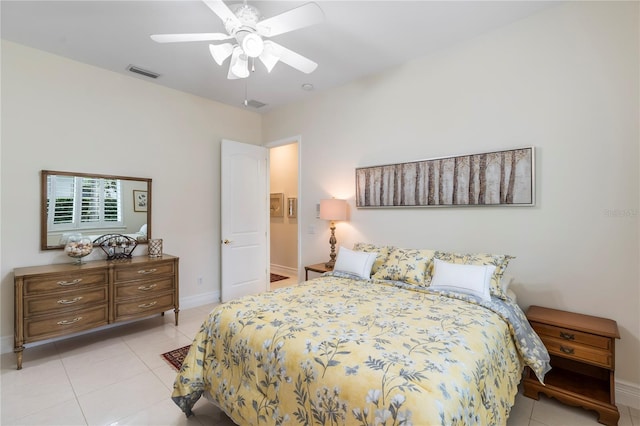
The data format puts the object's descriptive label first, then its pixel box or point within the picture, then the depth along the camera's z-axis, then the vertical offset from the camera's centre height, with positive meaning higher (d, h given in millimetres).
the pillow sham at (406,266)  2535 -468
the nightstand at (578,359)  1870 -938
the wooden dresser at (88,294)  2508 -786
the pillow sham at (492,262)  2197 -381
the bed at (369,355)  1162 -665
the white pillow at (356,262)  2801 -474
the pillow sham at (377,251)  2908 -383
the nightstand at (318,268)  3495 -661
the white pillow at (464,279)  2131 -485
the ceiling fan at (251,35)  1752 +1164
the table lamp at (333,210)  3539 +35
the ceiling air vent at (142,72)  3265 +1583
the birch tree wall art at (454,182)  2482 +309
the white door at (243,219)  4207 -95
